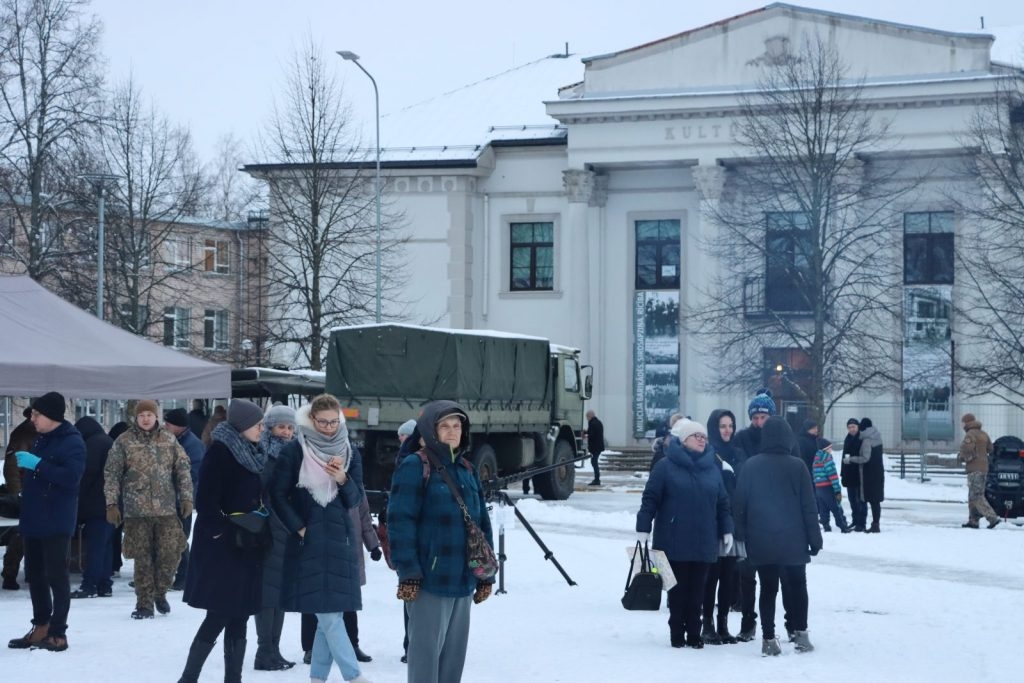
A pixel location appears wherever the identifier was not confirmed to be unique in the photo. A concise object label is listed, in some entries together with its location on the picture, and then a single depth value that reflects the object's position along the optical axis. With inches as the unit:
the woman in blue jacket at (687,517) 462.0
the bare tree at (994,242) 1396.4
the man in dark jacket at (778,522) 459.2
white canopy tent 615.2
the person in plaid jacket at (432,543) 311.1
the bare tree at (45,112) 1531.7
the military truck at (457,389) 1069.8
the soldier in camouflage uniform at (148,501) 523.5
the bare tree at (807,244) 1572.3
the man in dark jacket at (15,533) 619.5
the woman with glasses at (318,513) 352.8
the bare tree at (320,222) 1695.4
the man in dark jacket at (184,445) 583.8
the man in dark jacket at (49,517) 443.5
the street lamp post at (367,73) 1589.3
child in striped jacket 891.4
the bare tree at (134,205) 1791.3
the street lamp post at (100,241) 1476.4
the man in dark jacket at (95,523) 585.3
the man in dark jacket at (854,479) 925.8
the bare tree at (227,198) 2367.1
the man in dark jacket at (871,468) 927.0
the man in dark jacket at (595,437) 1439.5
